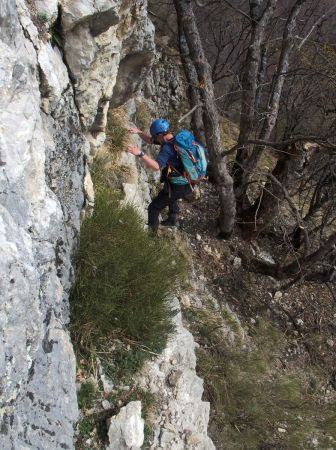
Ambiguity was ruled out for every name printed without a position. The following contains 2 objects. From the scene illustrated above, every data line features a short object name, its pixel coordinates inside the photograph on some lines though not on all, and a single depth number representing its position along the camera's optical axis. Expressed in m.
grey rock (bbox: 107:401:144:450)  2.93
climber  4.49
